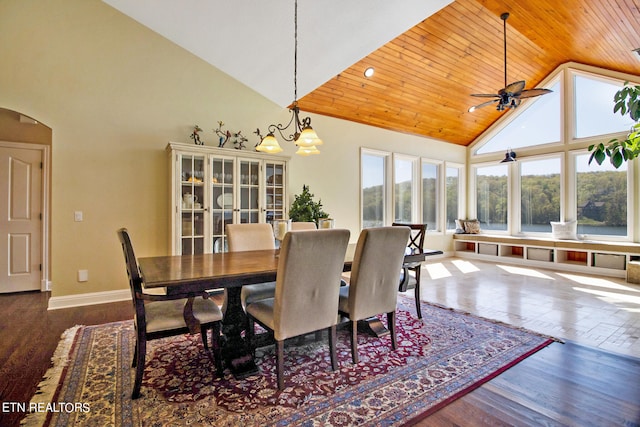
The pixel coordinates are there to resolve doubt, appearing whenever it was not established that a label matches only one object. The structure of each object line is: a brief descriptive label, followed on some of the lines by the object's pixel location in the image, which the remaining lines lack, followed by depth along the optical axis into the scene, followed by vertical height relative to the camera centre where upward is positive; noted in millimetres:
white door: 4285 -47
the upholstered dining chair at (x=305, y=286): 1849 -436
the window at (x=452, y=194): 7597 +518
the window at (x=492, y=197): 7238 +456
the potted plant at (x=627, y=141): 1447 +368
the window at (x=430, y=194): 7184 +492
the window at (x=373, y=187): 6125 +565
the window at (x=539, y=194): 6379 +456
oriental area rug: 1685 -1063
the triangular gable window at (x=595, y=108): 5598 +2001
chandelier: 2656 +646
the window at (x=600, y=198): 5586 +319
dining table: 1754 -360
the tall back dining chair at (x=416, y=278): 2941 -604
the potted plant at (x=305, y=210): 4734 +86
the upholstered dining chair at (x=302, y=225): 3637 -109
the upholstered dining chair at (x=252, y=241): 2716 -254
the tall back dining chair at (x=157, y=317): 1811 -635
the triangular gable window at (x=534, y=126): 6324 +1915
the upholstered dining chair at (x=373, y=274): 2232 -433
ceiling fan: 4020 +1609
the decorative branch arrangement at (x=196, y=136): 4148 +1047
